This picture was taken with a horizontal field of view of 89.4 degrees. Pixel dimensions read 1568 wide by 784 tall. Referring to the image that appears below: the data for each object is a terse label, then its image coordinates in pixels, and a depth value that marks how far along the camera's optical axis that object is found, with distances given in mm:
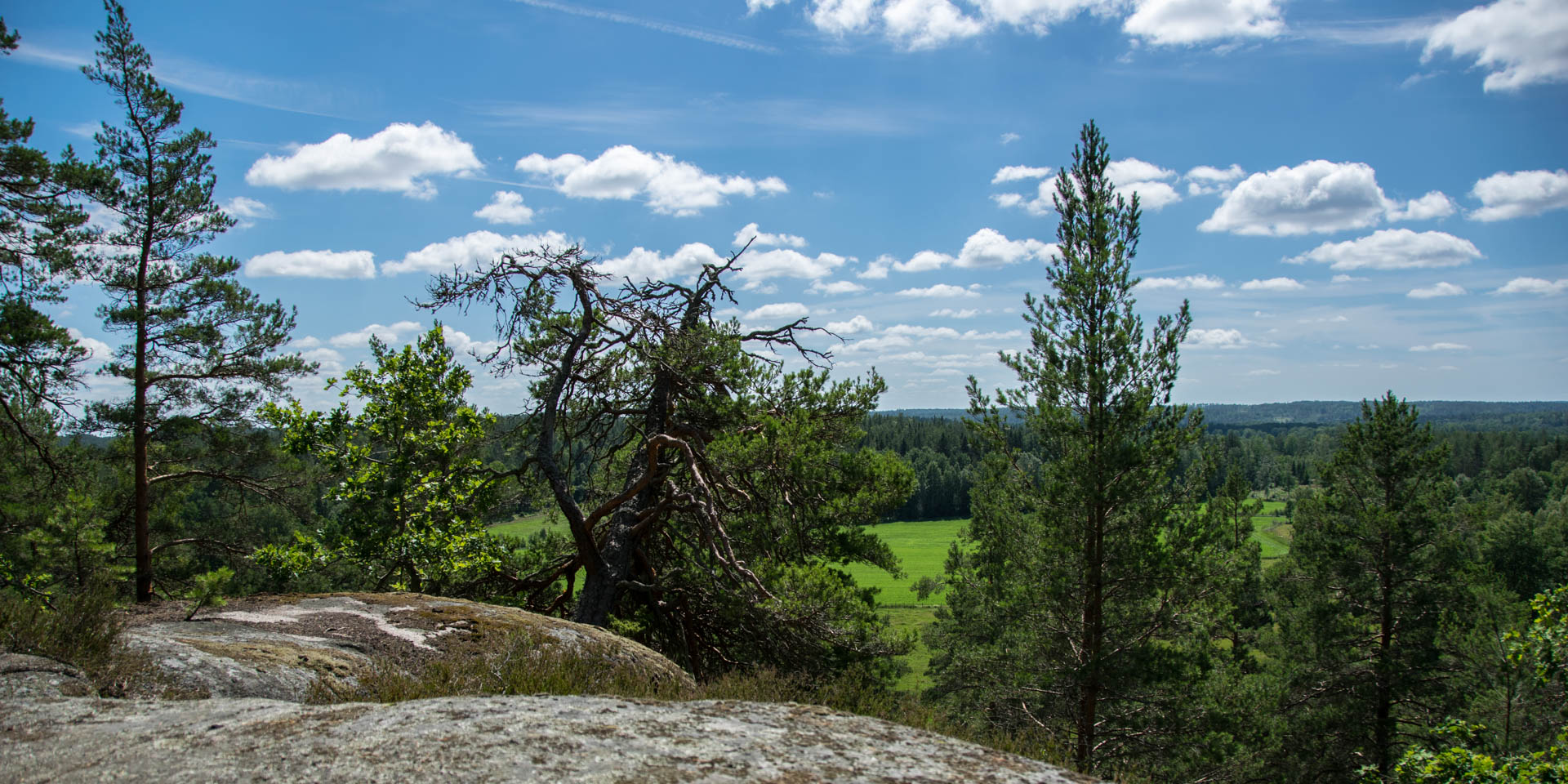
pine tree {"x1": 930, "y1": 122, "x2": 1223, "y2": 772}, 11773
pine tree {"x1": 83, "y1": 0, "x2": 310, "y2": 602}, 11570
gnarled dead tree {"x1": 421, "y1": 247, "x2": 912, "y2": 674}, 10328
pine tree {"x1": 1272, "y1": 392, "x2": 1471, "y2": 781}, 20062
